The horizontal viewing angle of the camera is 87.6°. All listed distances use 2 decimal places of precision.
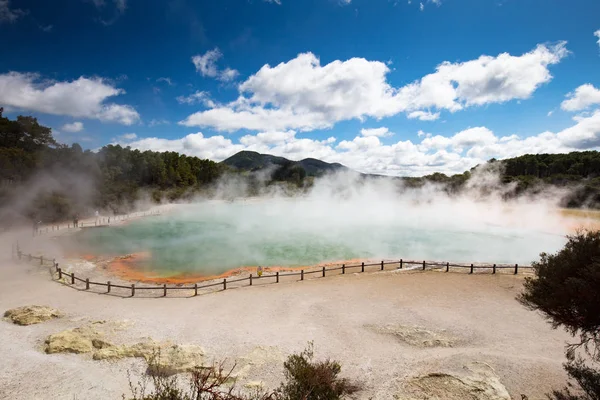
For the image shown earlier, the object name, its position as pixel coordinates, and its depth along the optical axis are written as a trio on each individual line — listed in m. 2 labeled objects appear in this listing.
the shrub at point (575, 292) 5.20
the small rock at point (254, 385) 6.62
